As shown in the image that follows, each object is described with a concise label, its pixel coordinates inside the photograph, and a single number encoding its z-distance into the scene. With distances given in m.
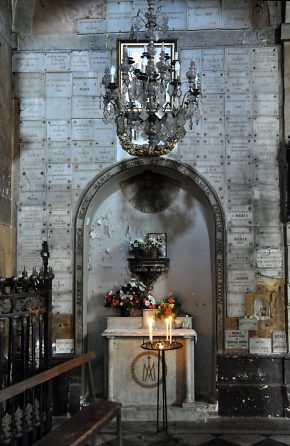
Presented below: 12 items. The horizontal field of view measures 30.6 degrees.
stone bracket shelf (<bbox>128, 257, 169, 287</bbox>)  6.51
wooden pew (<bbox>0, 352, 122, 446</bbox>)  3.25
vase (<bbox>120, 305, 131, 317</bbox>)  6.31
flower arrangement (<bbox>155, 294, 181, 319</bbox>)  5.96
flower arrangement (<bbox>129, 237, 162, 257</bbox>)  6.49
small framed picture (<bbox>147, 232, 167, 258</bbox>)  6.72
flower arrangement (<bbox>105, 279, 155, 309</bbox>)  6.29
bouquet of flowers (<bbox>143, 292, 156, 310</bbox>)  6.25
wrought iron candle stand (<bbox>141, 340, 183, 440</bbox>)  4.81
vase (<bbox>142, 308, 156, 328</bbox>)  6.18
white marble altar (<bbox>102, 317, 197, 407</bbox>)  5.84
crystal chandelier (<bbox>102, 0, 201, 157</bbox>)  4.11
